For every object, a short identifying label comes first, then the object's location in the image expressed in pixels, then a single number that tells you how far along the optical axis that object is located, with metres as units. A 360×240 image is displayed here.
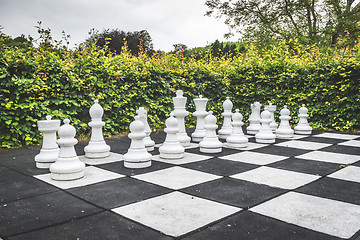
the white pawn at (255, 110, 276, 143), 4.04
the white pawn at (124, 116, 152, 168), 2.65
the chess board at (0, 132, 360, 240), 1.42
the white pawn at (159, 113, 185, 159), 2.99
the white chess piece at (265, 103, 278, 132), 4.76
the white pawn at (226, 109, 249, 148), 3.62
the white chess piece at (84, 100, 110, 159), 3.04
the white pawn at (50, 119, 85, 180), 2.26
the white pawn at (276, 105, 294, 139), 4.50
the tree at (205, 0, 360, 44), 13.32
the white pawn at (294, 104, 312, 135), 4.86
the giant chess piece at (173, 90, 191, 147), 3.59
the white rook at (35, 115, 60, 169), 2.67
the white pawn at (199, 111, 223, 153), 3.33
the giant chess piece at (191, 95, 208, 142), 3.96
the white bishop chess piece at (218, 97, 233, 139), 4.28
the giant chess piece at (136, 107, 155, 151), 3.36
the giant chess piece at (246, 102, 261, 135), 4.84
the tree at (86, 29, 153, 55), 16.12
